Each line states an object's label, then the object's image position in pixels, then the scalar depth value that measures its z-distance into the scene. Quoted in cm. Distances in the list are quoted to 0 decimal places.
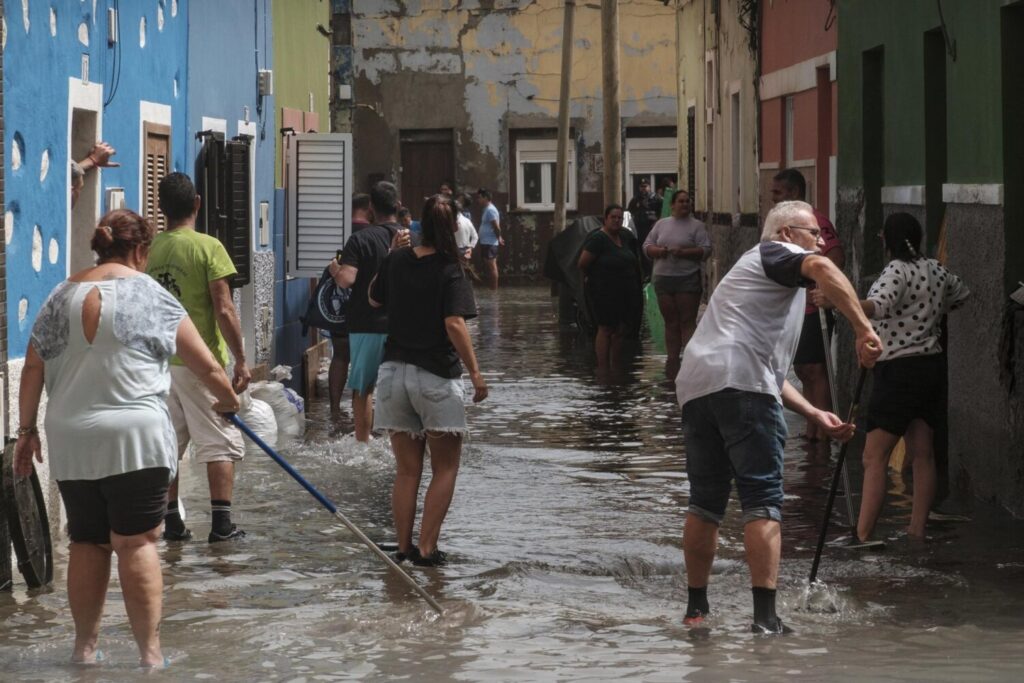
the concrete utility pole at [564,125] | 3344
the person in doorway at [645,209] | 3172
